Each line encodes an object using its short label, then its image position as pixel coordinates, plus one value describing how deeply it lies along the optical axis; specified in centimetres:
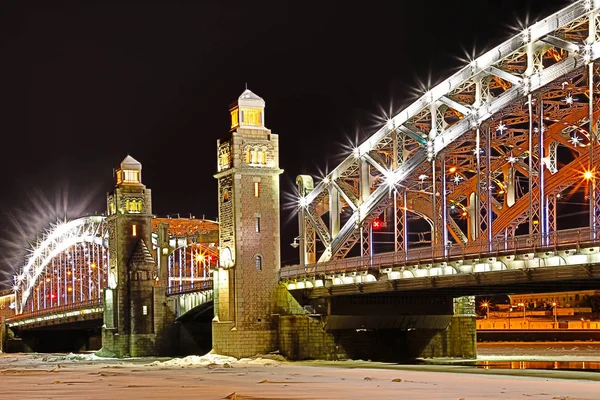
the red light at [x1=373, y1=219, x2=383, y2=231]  8188
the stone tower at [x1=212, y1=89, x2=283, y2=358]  8206
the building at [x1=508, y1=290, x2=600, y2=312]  18678
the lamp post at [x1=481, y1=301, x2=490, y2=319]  18055
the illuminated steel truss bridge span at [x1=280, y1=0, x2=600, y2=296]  5916
